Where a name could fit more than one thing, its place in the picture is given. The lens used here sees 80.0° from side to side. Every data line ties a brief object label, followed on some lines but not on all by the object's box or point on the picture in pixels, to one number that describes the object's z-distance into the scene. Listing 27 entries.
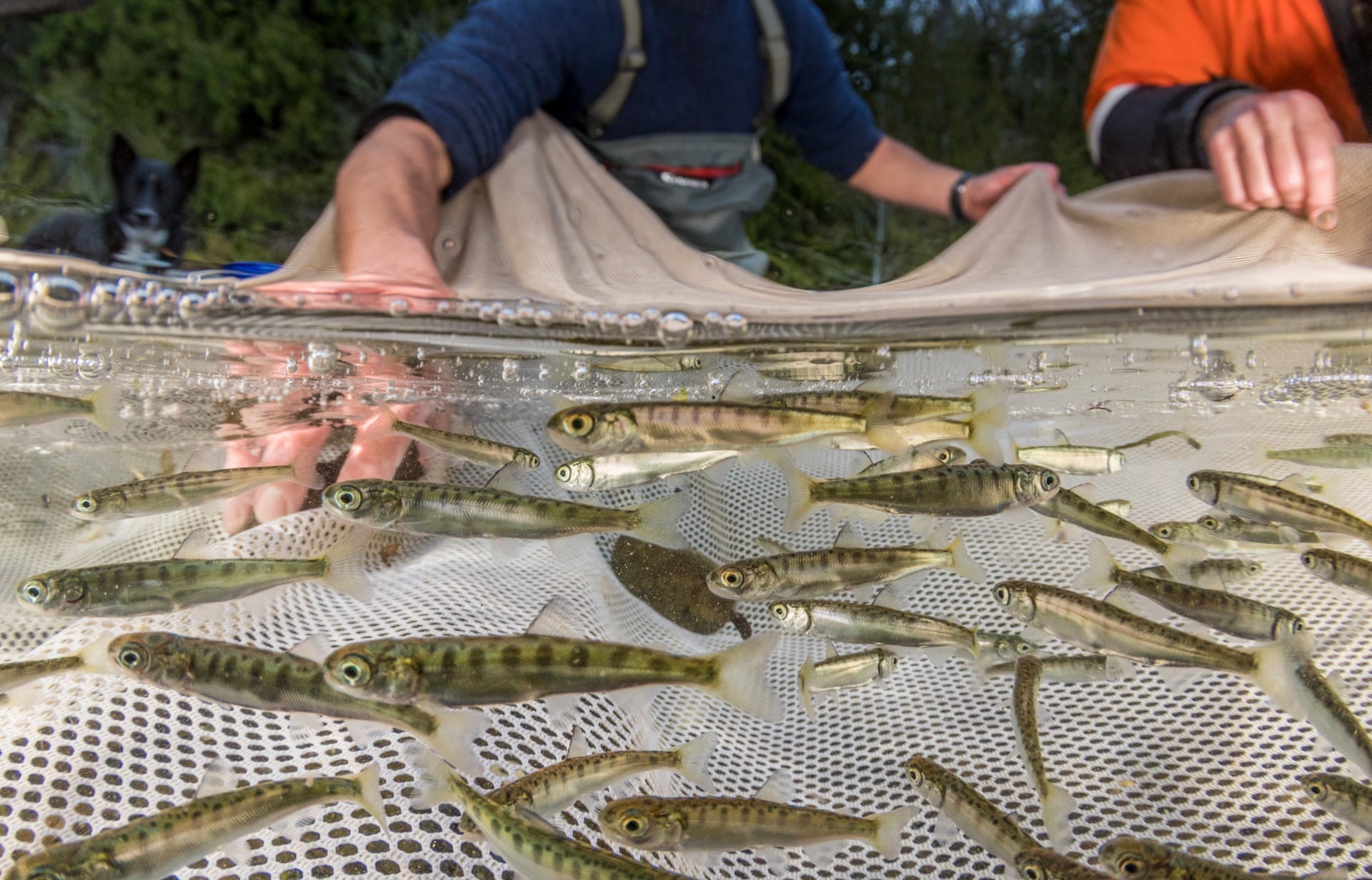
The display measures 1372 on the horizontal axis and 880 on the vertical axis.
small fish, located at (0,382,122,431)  0.57
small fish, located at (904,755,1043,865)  0.37
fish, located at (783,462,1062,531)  0.41
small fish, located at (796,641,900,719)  0.46
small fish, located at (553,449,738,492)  0.41
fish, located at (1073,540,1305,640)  0.41
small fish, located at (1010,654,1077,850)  0.38
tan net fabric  0.62
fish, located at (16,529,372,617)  0.39
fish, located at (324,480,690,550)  0.39
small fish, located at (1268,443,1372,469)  0.53
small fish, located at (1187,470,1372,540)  0.45
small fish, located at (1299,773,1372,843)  0.35
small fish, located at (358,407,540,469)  0.45
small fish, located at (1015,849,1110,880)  0.33
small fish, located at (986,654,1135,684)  0.46
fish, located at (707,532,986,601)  0.42
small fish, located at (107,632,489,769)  0.34
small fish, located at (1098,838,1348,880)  0.33
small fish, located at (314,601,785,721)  0.31
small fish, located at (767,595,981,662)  0.43
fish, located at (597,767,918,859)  0.33
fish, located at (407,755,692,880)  0.30
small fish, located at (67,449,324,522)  0.45
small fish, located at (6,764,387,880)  0.29
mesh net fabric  0.38
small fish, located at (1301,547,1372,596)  0.43
